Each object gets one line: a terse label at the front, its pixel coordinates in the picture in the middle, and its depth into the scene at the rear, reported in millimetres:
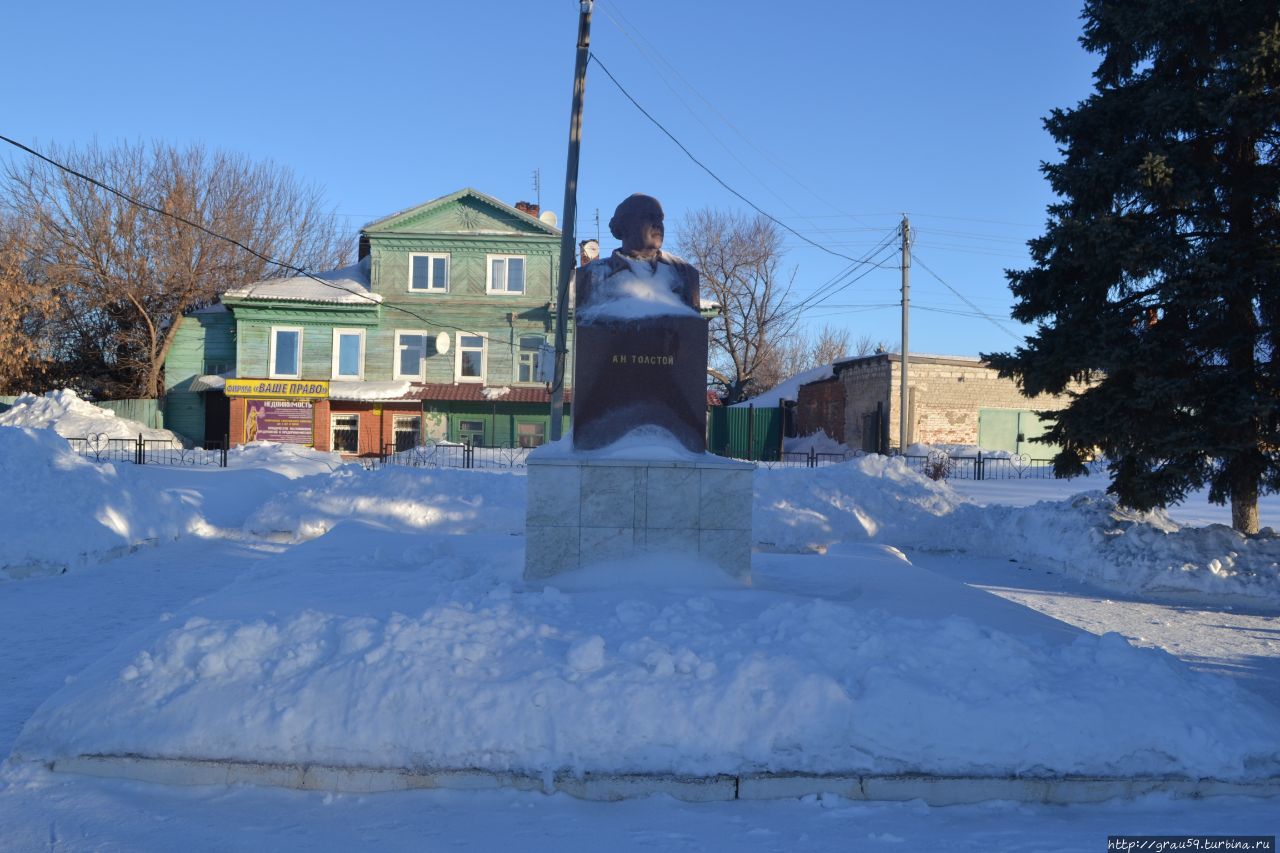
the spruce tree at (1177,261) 10602
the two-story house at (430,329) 29828
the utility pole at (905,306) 24097
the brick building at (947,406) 28188
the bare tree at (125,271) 33125
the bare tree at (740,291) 45688
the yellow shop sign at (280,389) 29078
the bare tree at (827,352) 64688
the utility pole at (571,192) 13797
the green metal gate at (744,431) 33594
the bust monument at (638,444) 7234
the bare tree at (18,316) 30438
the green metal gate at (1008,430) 29109
